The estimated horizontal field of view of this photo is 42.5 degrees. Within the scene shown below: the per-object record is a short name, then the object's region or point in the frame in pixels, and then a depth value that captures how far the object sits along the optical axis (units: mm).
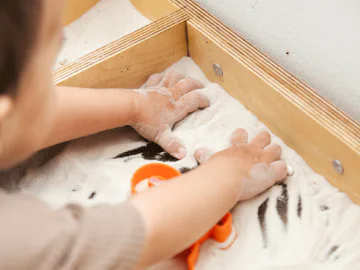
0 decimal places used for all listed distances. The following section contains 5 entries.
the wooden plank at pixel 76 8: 1225
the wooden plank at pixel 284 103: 800
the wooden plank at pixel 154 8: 1105
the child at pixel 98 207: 488
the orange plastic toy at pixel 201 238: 772
